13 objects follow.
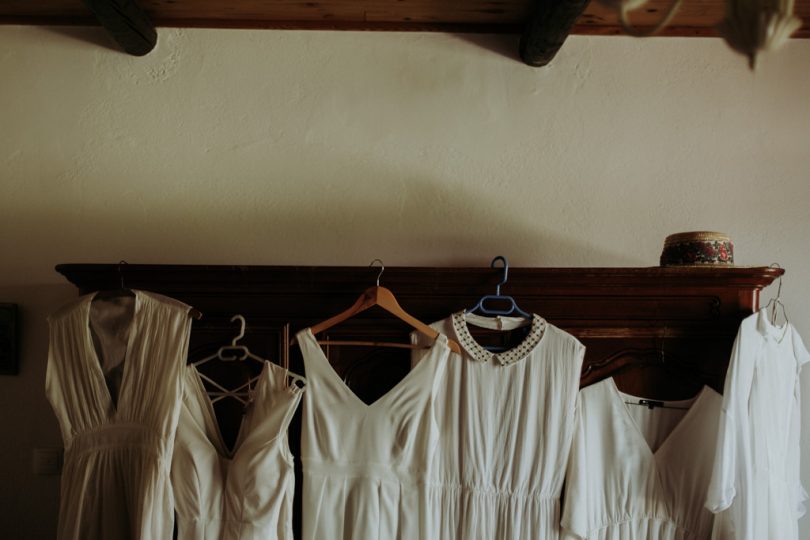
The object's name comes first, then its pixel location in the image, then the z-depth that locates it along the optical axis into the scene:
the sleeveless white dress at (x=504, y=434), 1.72
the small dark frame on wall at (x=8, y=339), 2.17
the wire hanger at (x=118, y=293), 1.71
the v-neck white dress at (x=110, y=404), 1.68
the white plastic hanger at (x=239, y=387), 1.73
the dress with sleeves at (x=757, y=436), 1.64
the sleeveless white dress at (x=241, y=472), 1.63
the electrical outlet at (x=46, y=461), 2.15
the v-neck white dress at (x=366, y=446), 1.71
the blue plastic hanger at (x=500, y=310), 1.74
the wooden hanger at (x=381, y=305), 1.70
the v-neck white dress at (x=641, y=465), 1.74
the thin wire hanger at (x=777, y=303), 2.18
